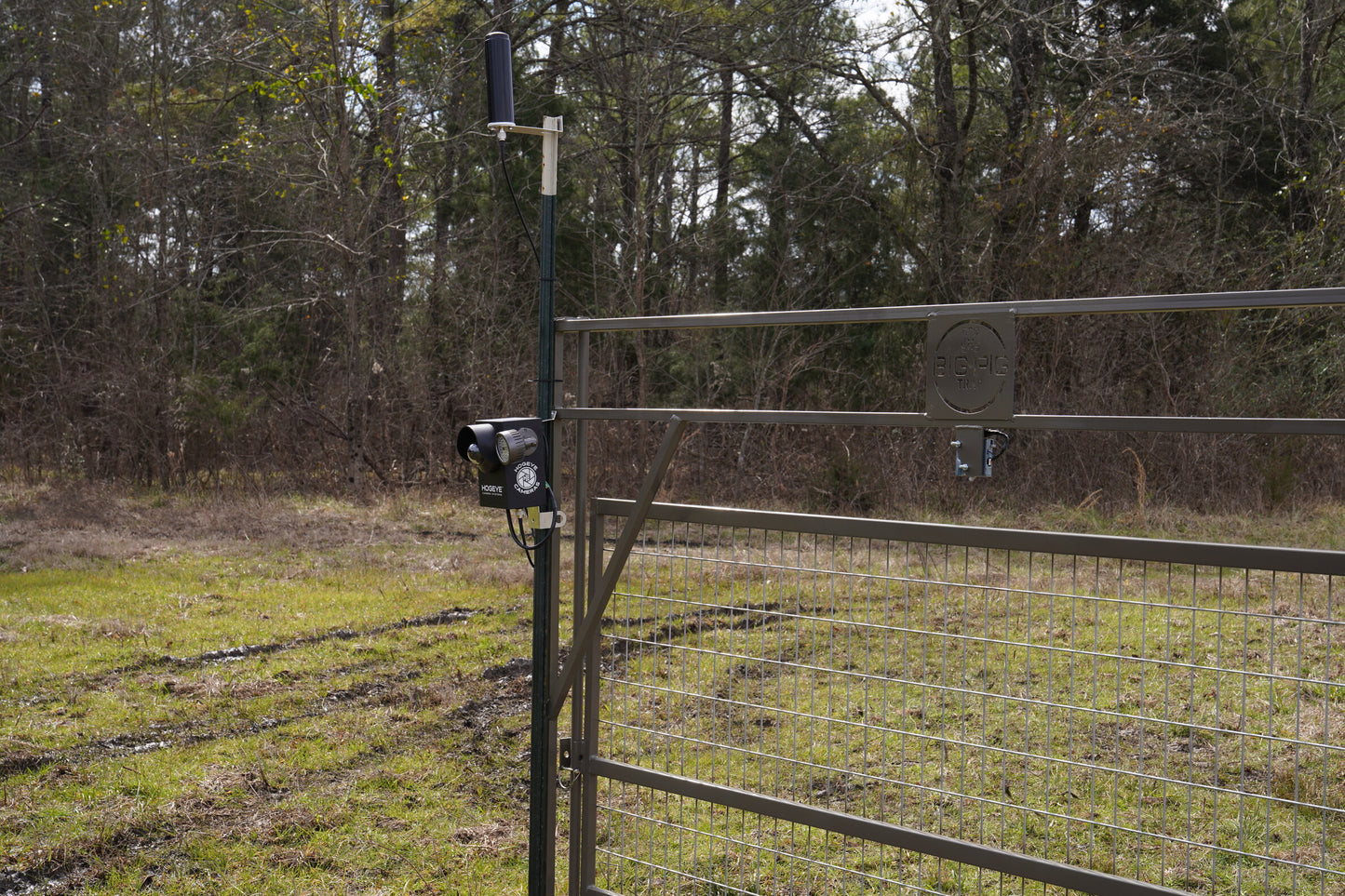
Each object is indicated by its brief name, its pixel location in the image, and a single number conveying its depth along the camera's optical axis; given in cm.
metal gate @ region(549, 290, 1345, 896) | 233
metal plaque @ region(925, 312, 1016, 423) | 229
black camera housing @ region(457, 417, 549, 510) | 287
